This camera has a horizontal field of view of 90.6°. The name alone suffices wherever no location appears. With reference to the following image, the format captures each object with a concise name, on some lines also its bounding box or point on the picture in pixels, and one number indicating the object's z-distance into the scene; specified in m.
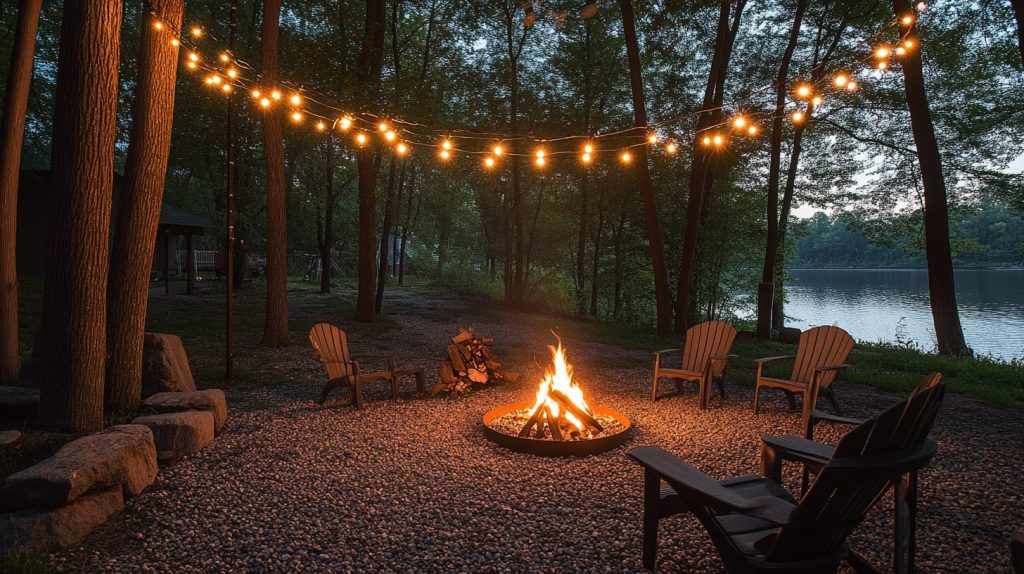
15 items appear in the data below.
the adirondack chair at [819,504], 1.71
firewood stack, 5.61
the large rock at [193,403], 3.88
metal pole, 5.17
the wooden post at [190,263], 14.60
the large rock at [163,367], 4.32
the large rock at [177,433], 3.37
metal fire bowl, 3.70
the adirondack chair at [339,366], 4.93
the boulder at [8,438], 2.97
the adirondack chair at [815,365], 4.34
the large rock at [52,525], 2.25
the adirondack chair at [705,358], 5.02
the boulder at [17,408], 3.51
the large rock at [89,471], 2.36
